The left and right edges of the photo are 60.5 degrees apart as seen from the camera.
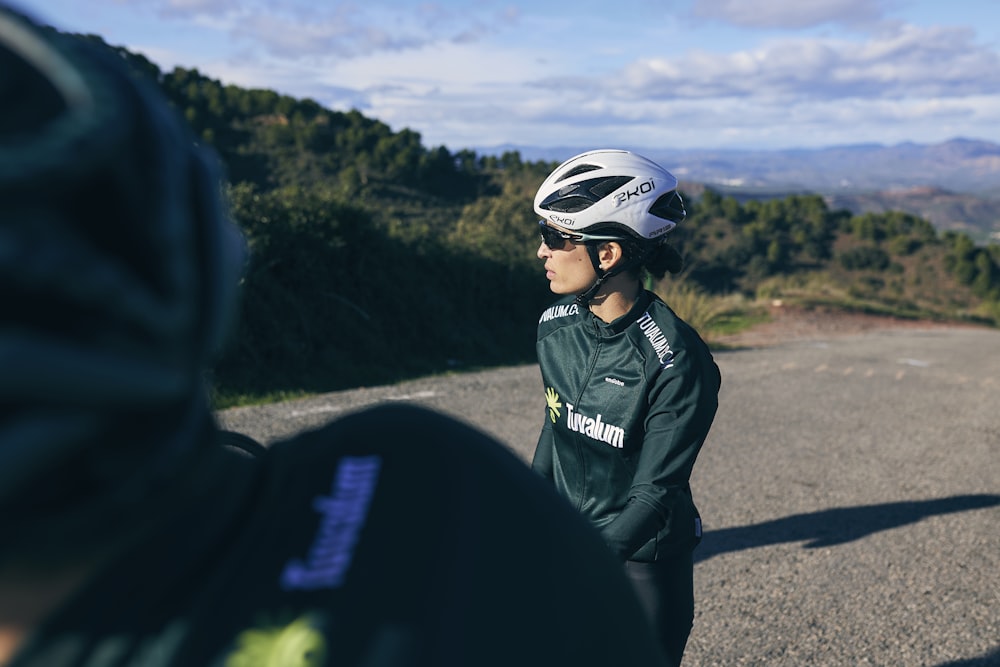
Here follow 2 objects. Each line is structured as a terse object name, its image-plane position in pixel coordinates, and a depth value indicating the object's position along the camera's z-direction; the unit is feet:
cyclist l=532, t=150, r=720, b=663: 8.39
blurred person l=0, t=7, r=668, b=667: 2.01
